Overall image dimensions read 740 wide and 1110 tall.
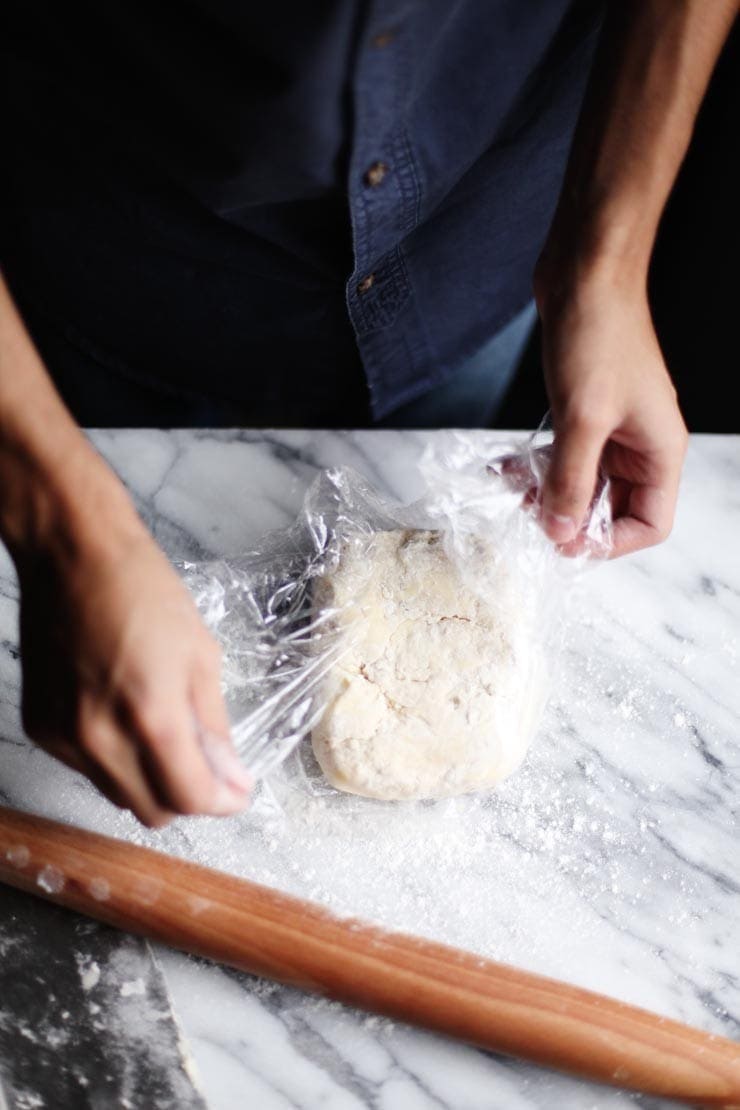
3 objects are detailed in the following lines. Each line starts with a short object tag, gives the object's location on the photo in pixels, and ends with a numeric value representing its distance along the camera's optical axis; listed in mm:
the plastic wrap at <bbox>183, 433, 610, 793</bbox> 784
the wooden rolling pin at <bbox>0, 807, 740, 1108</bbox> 727
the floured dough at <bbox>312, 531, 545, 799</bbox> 764
